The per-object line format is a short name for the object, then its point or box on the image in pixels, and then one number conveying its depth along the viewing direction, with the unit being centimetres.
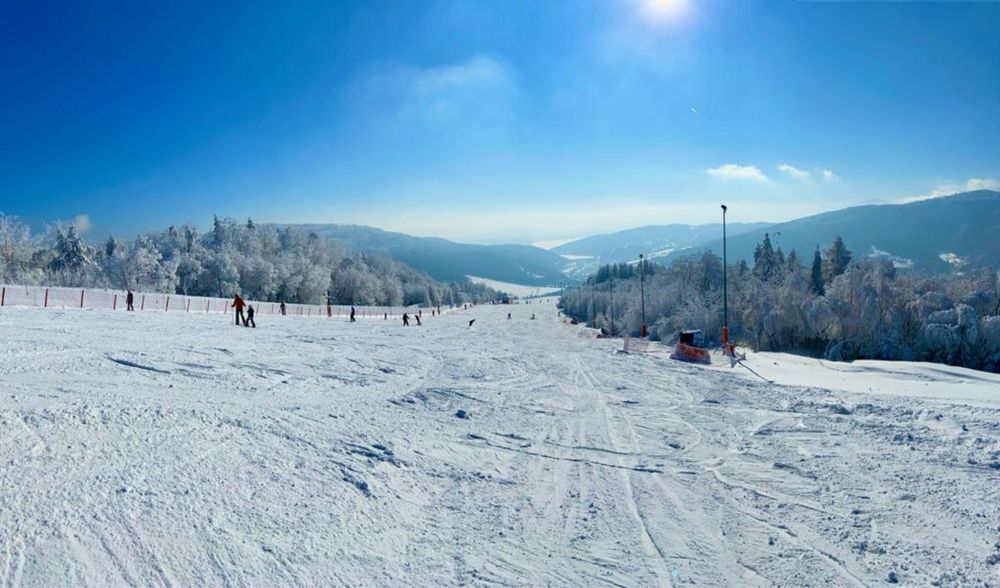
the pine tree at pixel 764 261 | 7938
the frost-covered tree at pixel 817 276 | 6731
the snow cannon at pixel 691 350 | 2231
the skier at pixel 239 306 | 2621
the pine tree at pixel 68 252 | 6831
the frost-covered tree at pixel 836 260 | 7125
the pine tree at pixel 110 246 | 7881
